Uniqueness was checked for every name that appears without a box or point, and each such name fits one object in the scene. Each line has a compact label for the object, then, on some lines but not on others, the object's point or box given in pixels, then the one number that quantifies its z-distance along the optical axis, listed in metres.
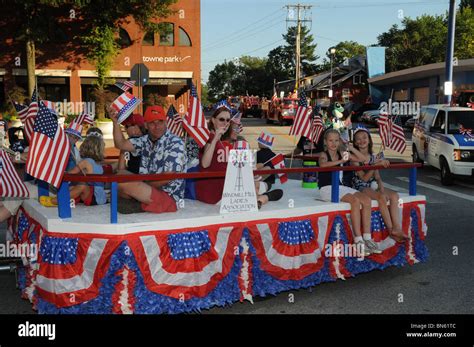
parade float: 4.48
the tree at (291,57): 121.19
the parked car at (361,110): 50.57
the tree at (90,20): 32.94
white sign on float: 5.11
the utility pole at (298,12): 69.25
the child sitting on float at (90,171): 5.57
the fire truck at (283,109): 39.94
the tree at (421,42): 69.66
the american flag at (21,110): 7.01
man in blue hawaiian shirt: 5.04
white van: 13.11
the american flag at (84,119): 7.20
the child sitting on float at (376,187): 6.16
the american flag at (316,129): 9.12
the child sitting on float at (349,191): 5.89
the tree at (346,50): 128.23
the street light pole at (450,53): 23.09
